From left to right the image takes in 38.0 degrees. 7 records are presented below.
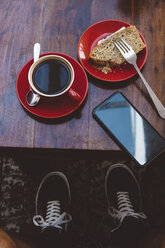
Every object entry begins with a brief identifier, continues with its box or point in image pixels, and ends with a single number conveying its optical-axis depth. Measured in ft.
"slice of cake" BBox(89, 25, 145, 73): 2.30
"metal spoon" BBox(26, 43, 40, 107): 2.20
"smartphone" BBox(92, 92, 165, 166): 2.25
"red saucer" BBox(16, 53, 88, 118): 2.23
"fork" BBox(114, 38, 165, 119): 2.26
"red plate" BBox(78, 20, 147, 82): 2.31
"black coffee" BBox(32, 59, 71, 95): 2.07
